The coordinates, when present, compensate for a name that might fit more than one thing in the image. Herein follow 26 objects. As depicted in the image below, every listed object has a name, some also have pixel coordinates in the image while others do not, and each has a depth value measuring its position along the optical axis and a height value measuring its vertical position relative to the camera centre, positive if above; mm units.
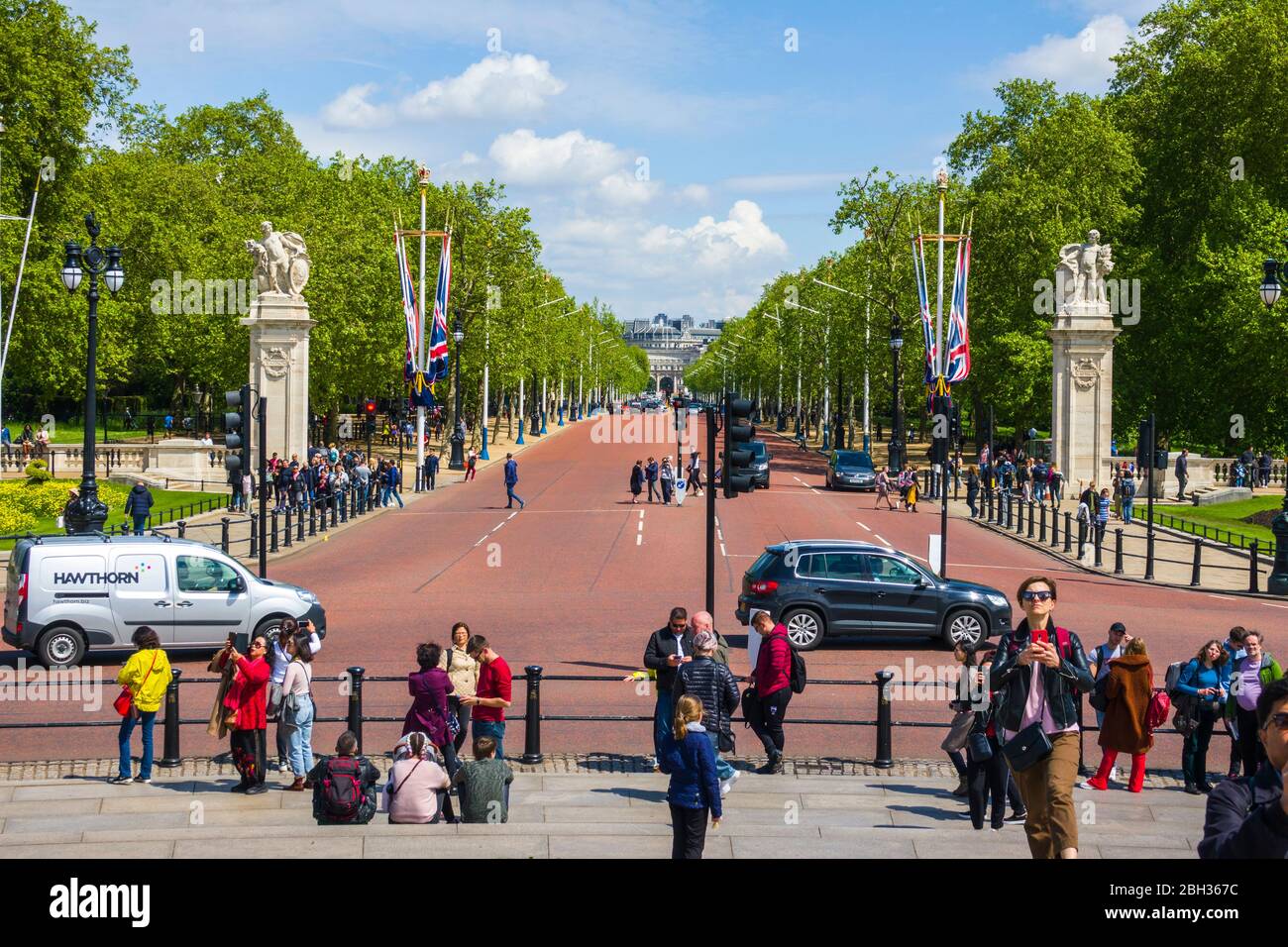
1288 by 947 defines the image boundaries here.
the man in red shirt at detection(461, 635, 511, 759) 12227 -2385
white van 18109 -2385
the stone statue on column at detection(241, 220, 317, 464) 46812 +2004
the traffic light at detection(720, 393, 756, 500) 16781 -281
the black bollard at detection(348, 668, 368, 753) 13117 -2614
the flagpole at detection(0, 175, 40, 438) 43131 +3765
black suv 20047 -2529
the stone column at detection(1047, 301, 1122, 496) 49312 +1320
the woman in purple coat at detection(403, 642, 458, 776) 11867 -2343
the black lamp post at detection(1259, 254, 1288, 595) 27109 -2020
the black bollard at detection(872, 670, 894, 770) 13188 -2889
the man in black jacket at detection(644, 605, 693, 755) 13133 -2176
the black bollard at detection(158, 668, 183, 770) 12984 -2918
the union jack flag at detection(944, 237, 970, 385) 46969 +3153
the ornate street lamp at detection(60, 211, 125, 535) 26828 +656
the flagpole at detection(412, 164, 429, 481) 51625 +377
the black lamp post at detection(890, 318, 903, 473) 56156 -37
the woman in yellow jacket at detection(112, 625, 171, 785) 12258 -2349
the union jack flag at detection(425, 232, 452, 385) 50875 +3011
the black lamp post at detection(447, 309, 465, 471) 64938 -1209
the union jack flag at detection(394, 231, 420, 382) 48844 +3732
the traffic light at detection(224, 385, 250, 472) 23109 -93
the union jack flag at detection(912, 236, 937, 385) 51250 +3801
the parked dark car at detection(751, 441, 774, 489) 52081 -1585
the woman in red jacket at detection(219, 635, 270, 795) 11789 -2491
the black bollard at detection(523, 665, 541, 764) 13266 -2852
